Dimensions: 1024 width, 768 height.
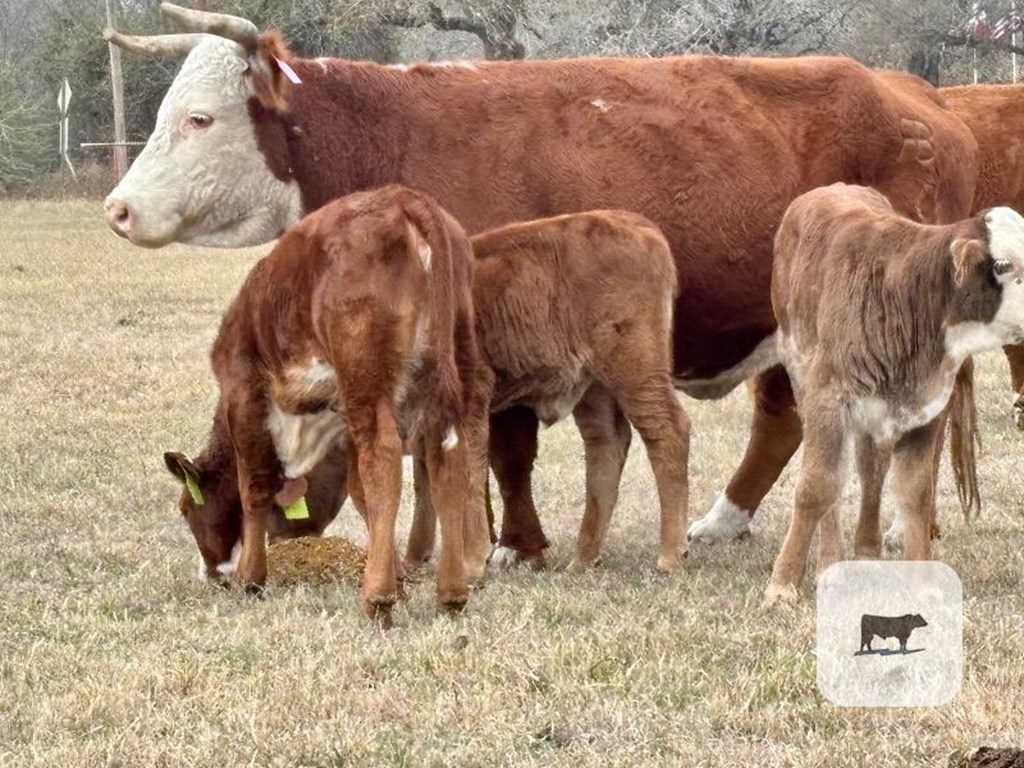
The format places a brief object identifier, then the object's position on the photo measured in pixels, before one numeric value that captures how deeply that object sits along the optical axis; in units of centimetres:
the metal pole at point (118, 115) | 3925
